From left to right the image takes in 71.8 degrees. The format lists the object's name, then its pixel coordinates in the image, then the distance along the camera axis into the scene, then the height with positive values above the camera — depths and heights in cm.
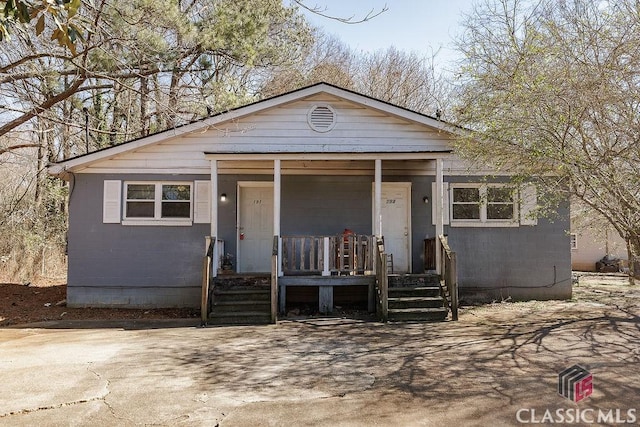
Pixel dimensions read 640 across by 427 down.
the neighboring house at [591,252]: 2228 -93
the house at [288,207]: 977 +60
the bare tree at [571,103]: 645 +207
